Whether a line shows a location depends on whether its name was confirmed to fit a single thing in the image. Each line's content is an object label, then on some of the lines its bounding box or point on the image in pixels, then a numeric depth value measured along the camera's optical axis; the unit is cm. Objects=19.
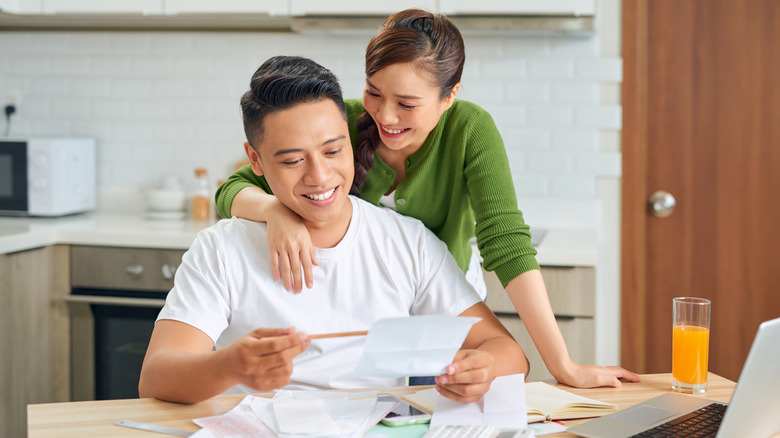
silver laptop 97
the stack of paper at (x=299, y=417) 111
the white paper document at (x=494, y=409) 115
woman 146
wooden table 113
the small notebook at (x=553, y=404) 119
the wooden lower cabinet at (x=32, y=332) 260
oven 270
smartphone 117
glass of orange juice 132
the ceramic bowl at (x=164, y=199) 309
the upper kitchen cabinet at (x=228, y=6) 283
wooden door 290
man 141
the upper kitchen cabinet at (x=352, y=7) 275
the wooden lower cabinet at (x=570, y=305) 247
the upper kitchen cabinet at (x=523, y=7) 266
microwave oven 298
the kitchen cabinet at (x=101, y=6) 293
